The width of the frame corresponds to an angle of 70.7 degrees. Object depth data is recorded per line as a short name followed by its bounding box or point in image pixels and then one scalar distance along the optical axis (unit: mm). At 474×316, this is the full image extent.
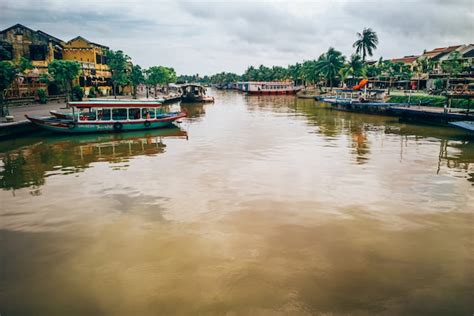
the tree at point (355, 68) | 72312
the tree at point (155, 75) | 72375
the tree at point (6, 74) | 26422
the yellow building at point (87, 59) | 50659
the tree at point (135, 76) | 60156
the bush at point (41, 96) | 40694
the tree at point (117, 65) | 54594
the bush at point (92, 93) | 50656
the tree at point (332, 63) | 79562
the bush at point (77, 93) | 44156
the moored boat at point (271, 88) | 99688
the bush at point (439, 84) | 51344
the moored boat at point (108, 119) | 26036
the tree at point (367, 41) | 73438
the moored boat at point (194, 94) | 66125
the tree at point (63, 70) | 38000
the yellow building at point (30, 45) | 45178
